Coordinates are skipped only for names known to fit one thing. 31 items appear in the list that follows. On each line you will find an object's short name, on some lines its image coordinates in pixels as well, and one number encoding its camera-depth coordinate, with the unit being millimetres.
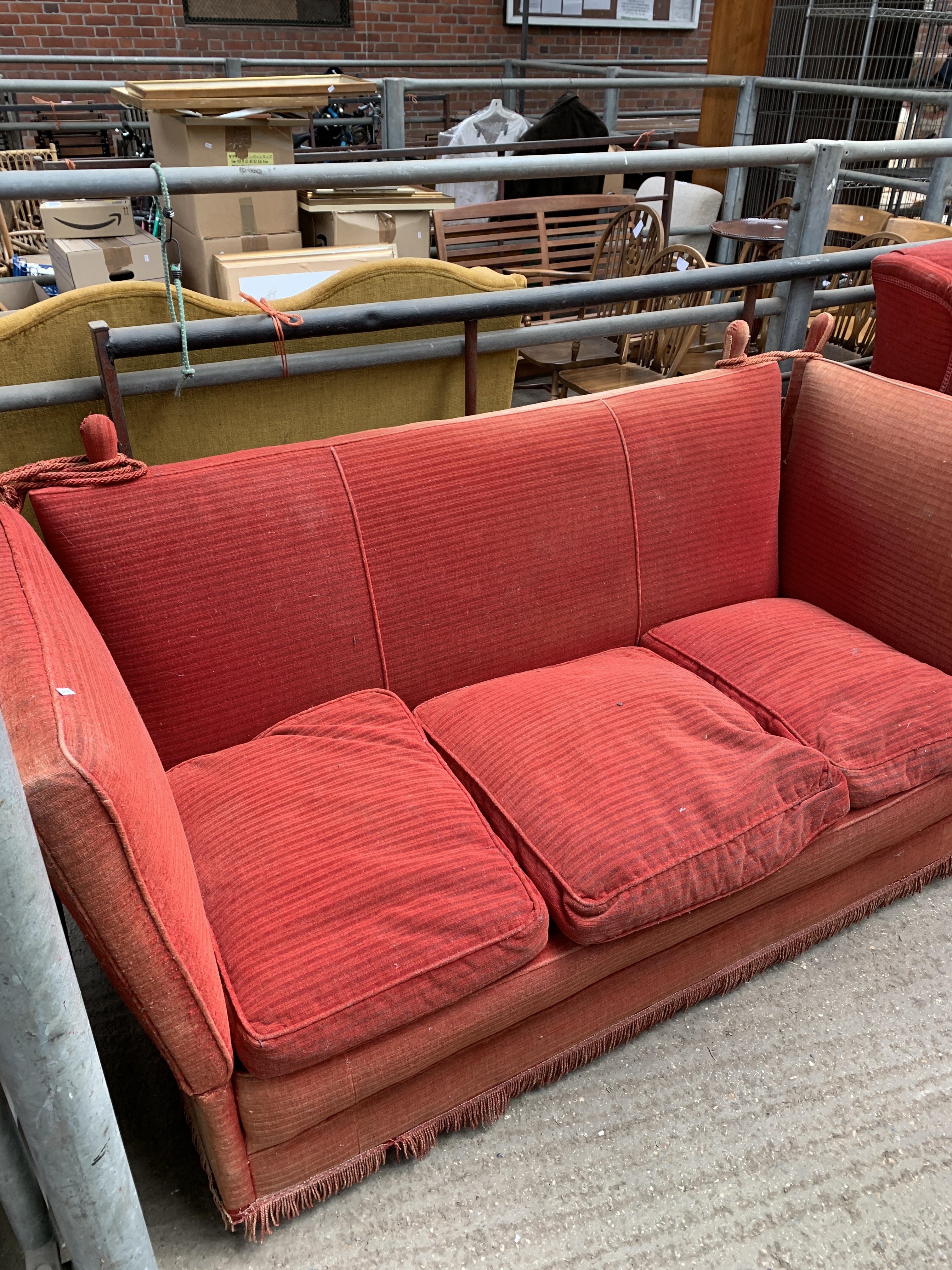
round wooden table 3756
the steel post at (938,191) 3682
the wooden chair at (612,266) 3293
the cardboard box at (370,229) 2674
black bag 5578
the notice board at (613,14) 7887
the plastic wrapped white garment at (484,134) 6215
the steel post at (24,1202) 979
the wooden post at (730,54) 6195
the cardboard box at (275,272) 2221
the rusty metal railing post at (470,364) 1918
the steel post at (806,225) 2258
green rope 1556
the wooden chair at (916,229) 3365
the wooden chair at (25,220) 4930
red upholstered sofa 1115
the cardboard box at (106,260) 2404
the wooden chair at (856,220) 3939
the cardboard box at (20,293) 2875
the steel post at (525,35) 7410
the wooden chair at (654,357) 3084
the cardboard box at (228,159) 2361
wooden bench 4039
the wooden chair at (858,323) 3359
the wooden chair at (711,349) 3469
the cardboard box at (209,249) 2371
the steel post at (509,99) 7754
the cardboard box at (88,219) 2564
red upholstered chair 2141
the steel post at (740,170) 5383
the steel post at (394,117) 4312
